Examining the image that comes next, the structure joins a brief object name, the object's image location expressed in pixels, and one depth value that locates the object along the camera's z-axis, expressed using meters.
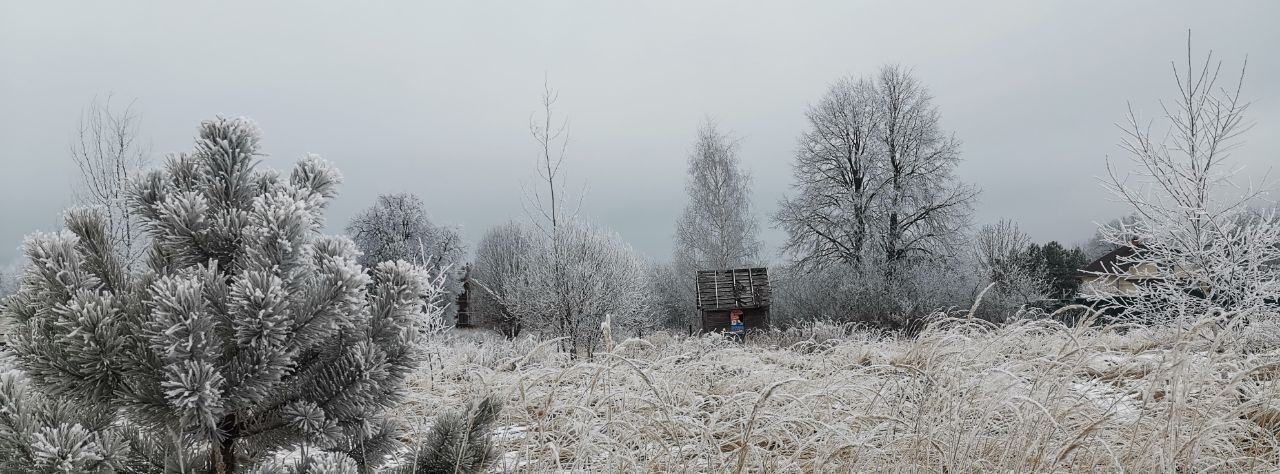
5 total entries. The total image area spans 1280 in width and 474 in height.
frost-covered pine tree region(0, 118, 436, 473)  1.01
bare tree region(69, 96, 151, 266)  9.33
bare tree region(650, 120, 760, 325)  22.80
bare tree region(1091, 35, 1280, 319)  6.62
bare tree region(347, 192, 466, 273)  22.05
